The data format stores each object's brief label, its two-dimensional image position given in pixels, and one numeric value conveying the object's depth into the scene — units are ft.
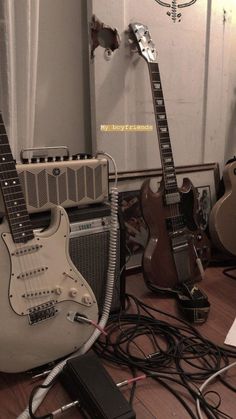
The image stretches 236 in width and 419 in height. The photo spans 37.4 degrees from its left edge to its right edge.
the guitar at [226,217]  5.69
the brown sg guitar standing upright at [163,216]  4.79
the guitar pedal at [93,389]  2.72
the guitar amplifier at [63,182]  3.56
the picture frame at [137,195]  5.43
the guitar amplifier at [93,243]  3.84
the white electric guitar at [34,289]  3.15
